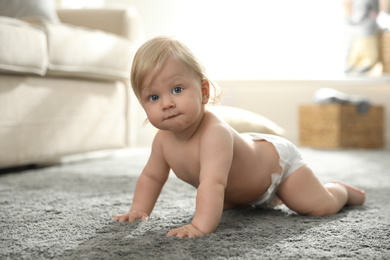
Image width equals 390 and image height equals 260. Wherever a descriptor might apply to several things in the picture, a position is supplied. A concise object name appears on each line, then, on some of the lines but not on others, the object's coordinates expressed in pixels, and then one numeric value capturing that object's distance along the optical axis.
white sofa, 1.63
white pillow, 1.91
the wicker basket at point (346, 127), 2.73
